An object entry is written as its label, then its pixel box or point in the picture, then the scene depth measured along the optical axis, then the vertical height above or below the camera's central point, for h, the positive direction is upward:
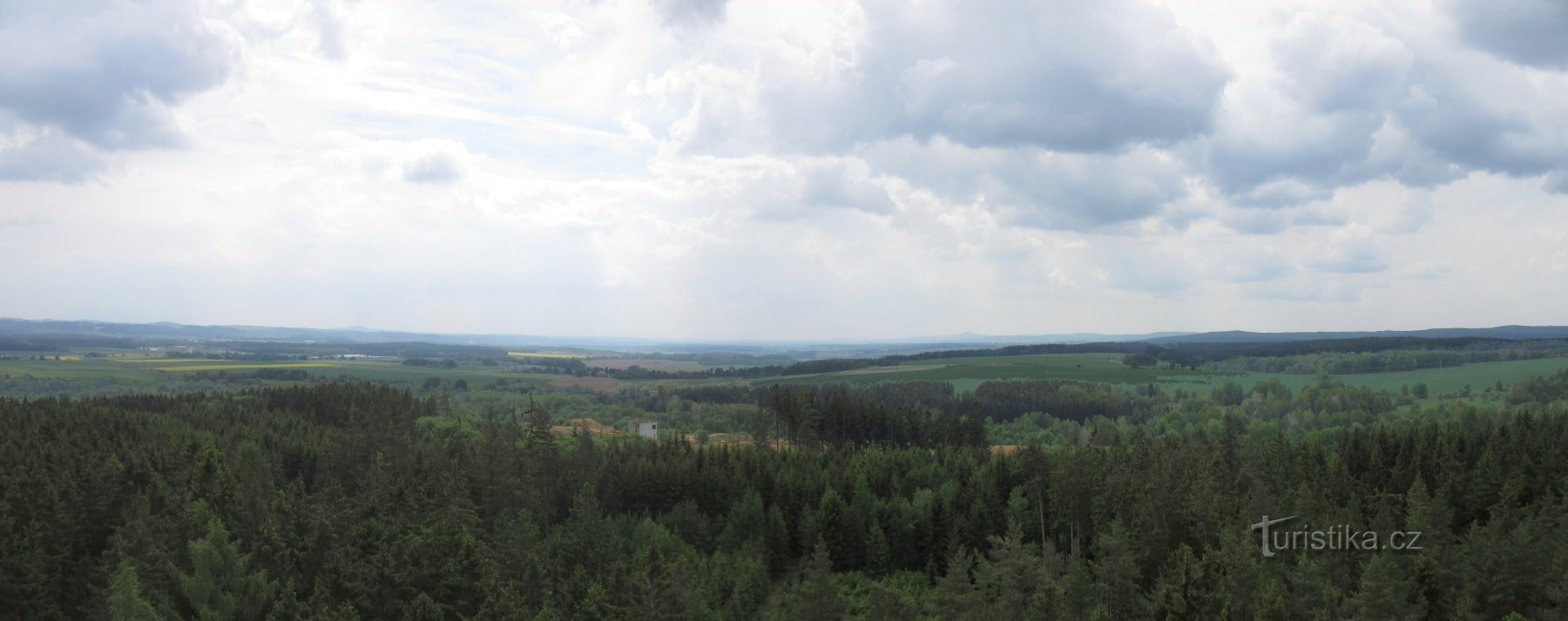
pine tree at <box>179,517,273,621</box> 45.97 -12.44
